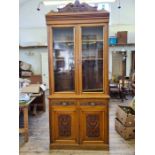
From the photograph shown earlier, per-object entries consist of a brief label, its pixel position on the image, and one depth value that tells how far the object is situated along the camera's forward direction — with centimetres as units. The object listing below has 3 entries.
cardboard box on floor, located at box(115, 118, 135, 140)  299
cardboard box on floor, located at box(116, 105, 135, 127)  295
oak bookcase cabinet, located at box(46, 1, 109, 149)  253
